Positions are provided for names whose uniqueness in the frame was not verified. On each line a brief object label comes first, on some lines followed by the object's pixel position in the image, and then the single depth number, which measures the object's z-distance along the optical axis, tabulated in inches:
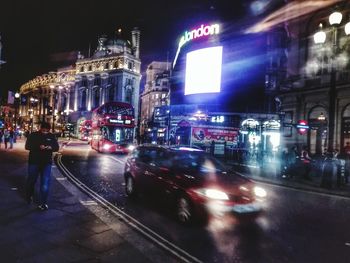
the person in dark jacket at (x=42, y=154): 318.3
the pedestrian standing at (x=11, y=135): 1111.7
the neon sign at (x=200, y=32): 1822.1
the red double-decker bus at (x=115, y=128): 1135.0
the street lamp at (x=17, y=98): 1519.4
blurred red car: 284.4
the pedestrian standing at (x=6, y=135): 1101.4
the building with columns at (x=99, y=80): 4005.9
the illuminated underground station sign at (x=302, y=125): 713.0
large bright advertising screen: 1753.2
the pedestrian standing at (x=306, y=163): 675.4
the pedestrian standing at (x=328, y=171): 558.3
